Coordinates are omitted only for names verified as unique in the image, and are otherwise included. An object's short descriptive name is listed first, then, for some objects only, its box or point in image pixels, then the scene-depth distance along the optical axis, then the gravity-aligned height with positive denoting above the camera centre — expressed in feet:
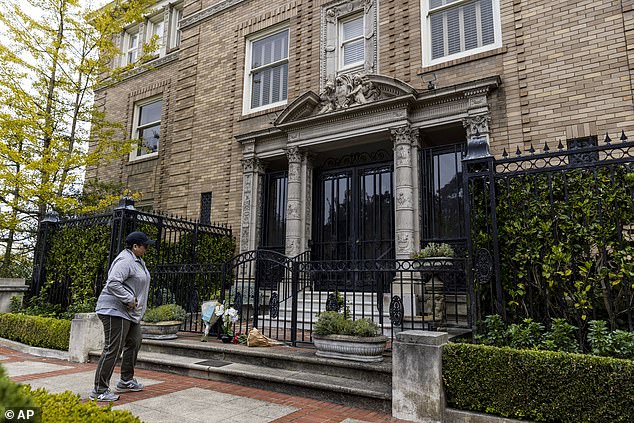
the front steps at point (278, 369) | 15.51 -3.64
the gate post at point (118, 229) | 28.17 +3.84
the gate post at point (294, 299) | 20.48 -0.58
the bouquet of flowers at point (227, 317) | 23.17 -1.71
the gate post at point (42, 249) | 34.19 +2.87
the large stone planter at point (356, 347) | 16.84 -2.42
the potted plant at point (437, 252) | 24.23 +2.15
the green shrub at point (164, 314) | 24.31 -1.68
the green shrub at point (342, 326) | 17.29 -1.61
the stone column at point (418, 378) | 13.66 -2.99
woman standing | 15.47 -1.11
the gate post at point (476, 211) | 16.33 +3.27
